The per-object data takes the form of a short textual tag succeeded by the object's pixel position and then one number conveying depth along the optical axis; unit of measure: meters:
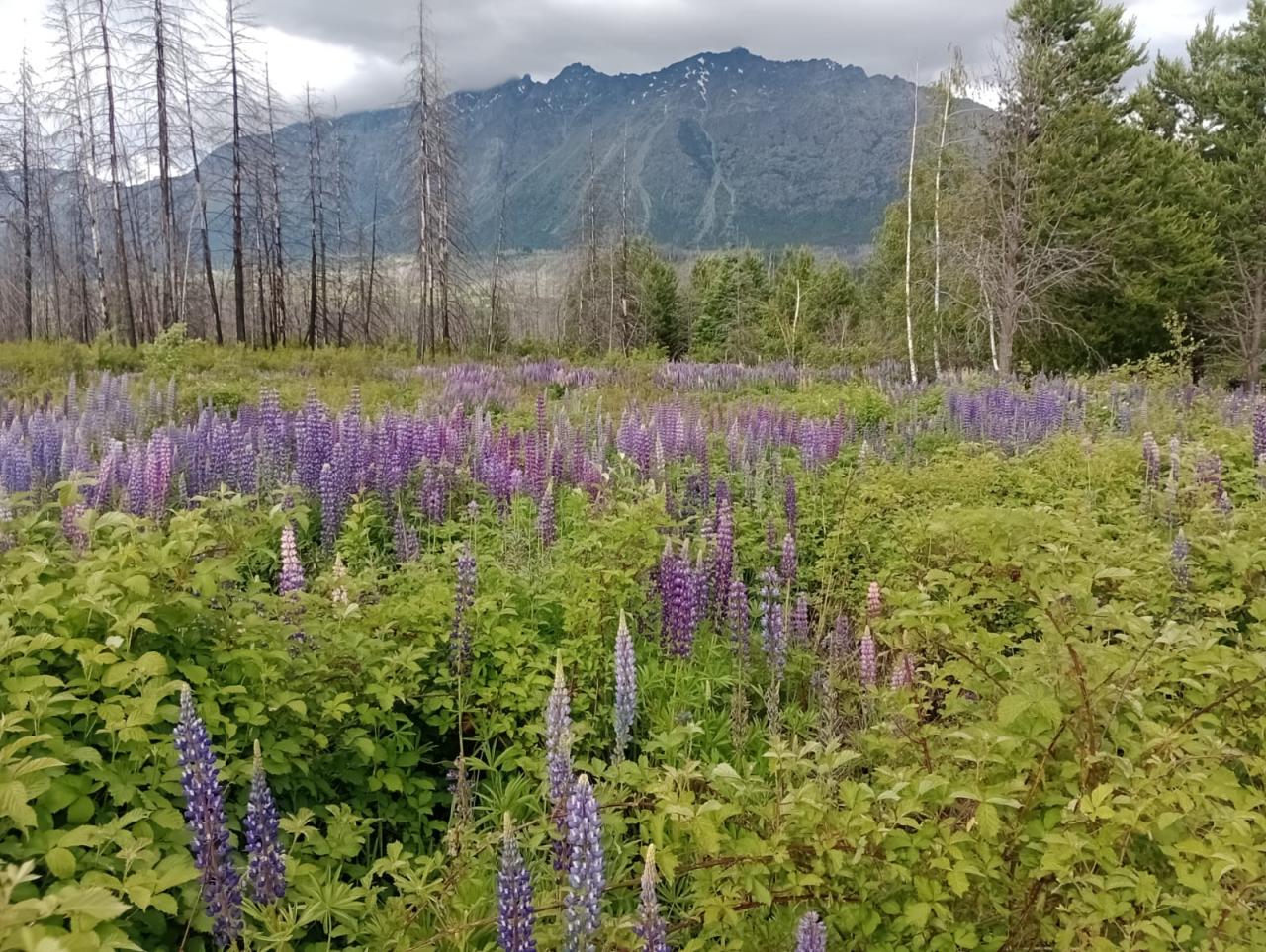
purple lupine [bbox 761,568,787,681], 3.64
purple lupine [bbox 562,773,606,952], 1.73
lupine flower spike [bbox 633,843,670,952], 1.61
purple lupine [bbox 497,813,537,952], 1.75
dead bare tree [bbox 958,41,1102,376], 19.76
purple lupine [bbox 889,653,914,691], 3.30
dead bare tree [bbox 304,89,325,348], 38.53
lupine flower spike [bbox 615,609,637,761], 2.57
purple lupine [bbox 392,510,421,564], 4.83
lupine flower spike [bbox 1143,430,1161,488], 6.57
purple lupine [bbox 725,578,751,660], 3.91
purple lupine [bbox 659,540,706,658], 3.77
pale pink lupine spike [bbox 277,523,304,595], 3.42
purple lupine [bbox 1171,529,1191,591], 3.88
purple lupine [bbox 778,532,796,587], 4.34
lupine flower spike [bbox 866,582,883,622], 4.00
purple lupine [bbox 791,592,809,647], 4.17
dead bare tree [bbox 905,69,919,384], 23.58
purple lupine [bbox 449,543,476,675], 3.41
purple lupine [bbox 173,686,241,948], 1.91
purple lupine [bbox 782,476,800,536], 5.43
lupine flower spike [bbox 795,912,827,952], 1.79
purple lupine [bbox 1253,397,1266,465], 7.41
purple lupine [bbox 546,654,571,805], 2.18
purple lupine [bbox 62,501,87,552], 3.73
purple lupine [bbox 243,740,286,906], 2.01
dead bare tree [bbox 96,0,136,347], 24.67
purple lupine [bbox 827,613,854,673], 3.91
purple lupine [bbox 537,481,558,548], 4.99
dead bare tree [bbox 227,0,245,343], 26.56
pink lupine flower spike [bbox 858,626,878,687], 3.43
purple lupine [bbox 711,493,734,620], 4.39
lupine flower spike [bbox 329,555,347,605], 3.48
